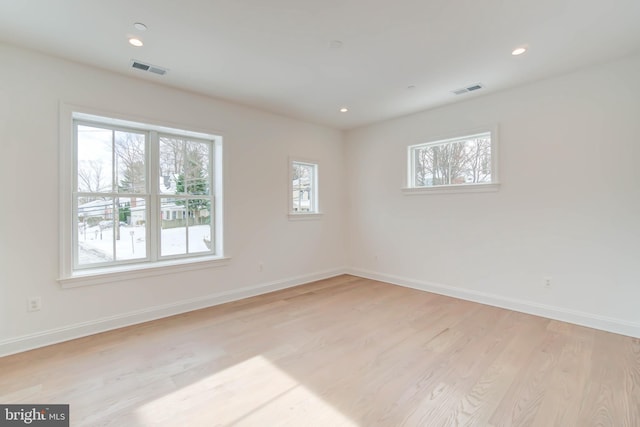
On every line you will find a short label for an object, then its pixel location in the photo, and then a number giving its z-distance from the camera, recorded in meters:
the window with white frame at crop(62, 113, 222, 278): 3.10
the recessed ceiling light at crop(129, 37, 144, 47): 2.51
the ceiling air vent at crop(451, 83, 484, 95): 3.52
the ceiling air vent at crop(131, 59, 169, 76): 2.91
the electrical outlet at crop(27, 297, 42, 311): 2.67
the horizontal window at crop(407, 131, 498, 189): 3.89
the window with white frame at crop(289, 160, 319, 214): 4.96
